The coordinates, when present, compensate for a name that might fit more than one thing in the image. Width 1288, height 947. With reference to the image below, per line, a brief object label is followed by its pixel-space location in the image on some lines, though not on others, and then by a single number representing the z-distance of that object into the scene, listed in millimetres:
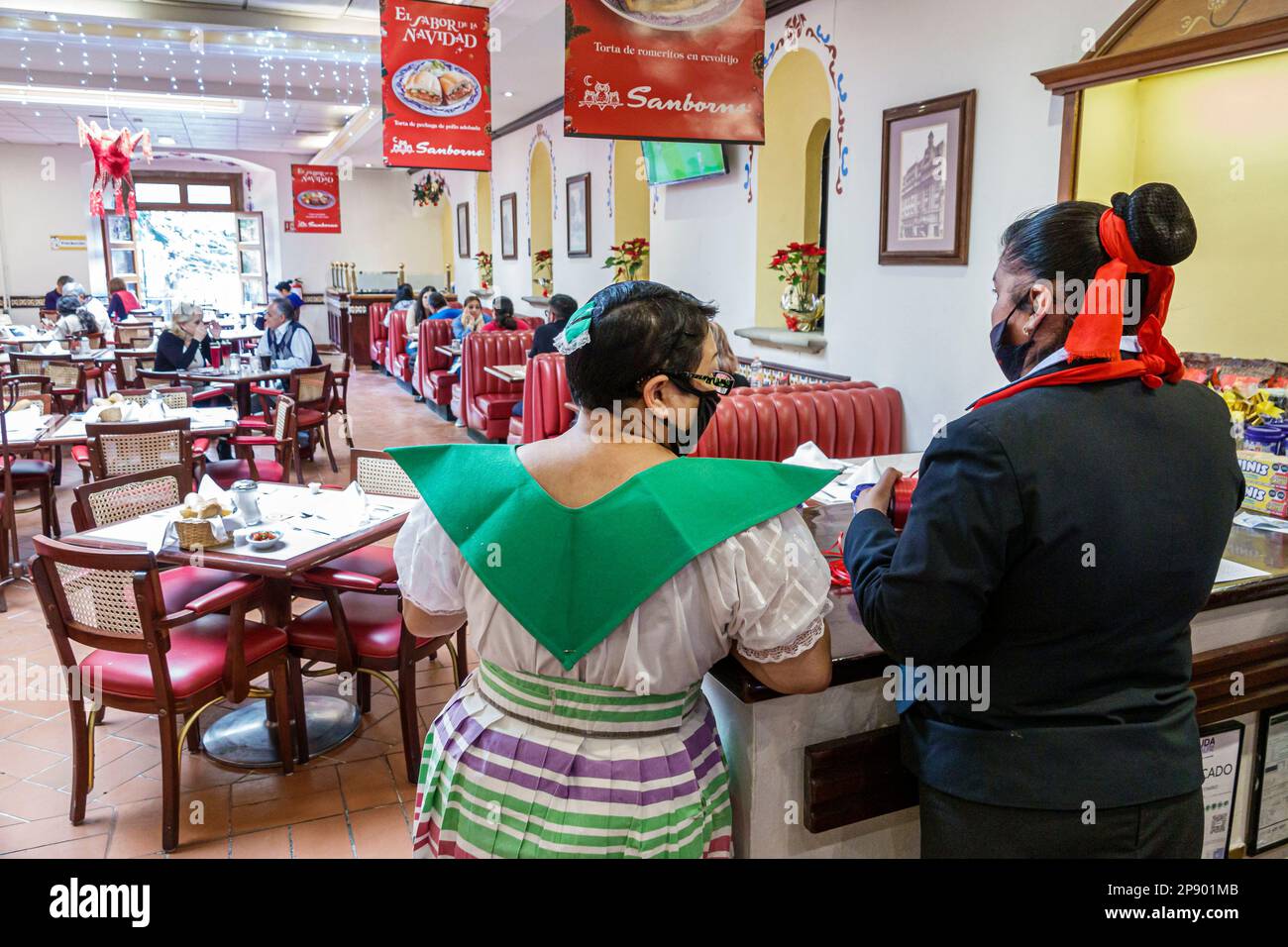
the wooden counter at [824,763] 1696
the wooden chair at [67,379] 7896
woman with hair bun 1315
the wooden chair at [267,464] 6148
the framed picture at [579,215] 10406
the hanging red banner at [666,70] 4070
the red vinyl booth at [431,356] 11613
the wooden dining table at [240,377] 7758
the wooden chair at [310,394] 7773
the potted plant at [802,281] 6090
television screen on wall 7062
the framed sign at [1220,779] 2342
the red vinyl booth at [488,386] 9305
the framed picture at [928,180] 4715
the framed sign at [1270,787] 2434
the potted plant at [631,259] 9055
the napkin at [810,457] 3605
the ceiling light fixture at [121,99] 12445
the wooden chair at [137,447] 4918
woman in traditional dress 1389
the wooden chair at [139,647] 2982
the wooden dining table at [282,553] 3361
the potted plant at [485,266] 15131
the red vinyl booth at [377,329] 15789
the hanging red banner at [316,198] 16141
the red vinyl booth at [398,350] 13617
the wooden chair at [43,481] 5758
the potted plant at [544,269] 12078
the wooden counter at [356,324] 16219
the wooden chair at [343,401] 8728
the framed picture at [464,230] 16594
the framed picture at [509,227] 13227
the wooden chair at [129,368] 8812
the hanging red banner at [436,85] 6117
